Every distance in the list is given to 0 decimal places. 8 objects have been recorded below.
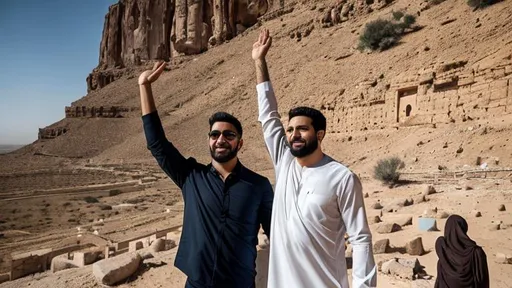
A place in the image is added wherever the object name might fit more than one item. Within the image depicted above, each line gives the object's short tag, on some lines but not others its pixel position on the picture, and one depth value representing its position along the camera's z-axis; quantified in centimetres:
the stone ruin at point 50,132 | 4716
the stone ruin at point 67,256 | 627
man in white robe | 198
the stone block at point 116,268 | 461
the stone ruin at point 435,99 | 1380
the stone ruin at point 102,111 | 4641
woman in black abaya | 332
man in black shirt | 228
